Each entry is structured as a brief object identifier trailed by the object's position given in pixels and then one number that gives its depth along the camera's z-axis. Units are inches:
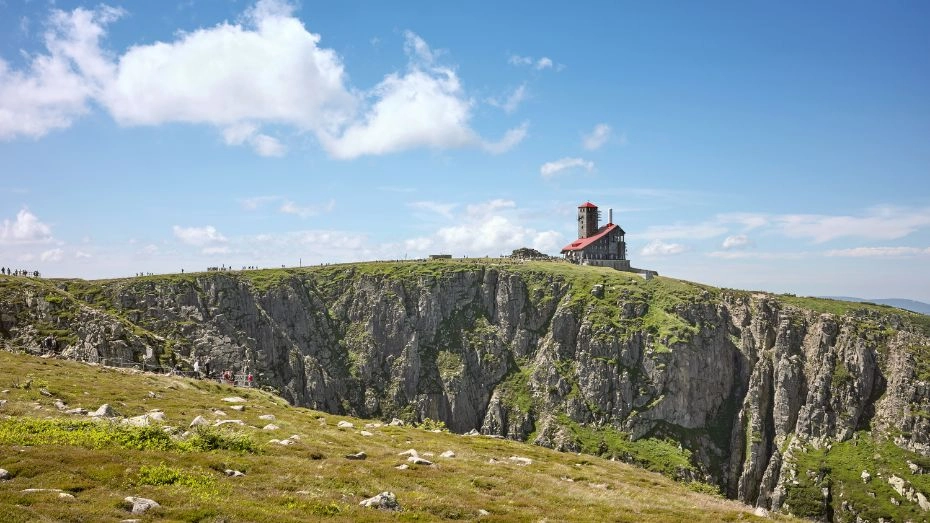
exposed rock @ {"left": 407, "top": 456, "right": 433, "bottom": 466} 1620.0
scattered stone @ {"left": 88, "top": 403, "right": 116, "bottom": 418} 1632.6
